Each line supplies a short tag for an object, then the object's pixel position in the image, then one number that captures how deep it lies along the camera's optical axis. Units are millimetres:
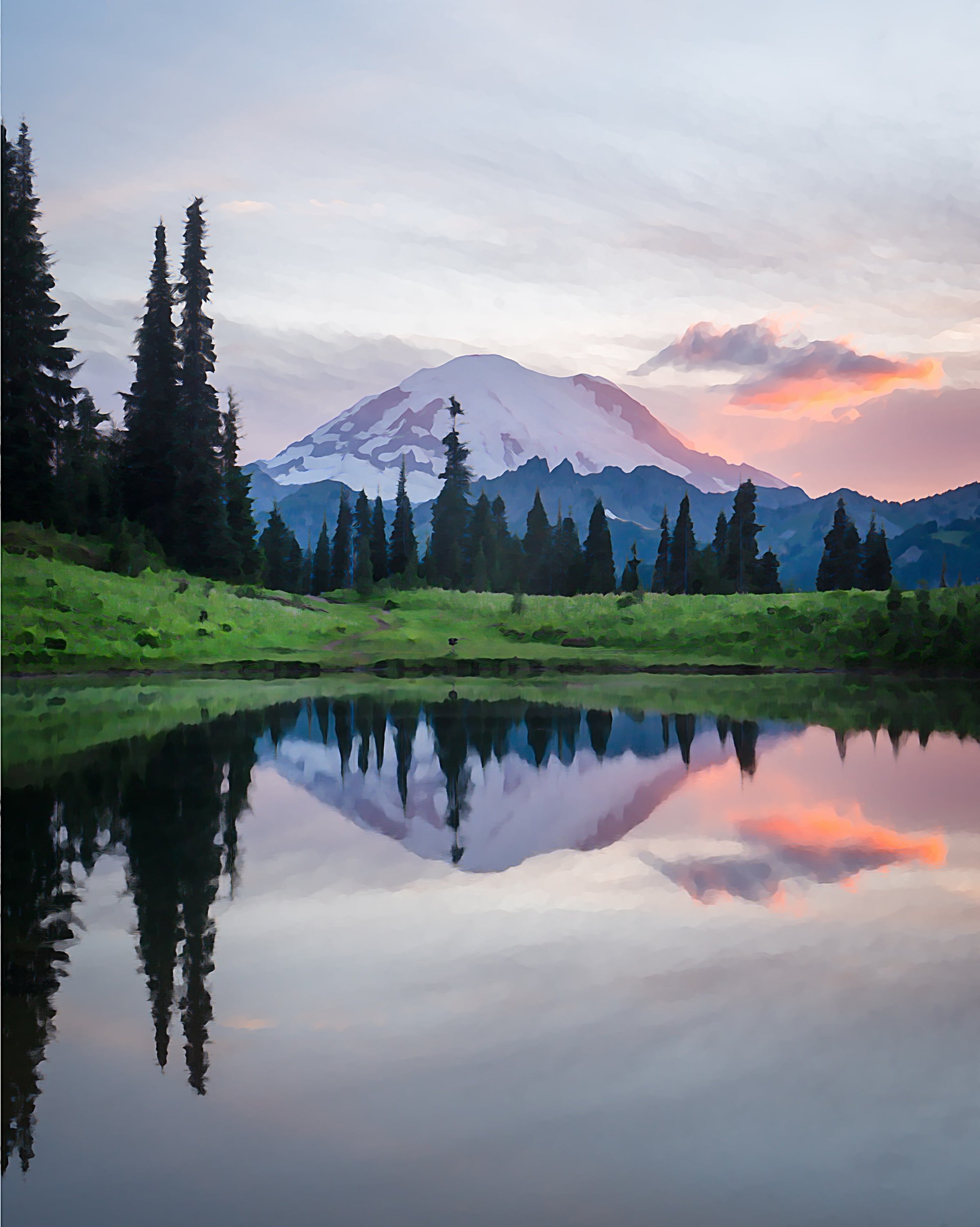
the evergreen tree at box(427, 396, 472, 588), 101562
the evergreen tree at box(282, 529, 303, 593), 106000
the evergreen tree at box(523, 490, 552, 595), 109062
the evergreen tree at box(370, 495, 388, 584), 102812
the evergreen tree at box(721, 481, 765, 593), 96500
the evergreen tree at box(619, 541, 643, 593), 98625
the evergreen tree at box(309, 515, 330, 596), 119188
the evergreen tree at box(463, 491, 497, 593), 100188
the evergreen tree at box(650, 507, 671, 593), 111562
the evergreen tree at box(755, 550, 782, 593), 96938
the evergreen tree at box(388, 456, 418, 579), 99438
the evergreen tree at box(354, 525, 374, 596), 72812
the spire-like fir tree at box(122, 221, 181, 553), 59375
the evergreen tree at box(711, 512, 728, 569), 104750
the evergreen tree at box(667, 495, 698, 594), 103125
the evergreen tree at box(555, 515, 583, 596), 102000
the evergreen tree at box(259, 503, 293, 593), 98688
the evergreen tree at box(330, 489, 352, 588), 110812
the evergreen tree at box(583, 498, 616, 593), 98188
